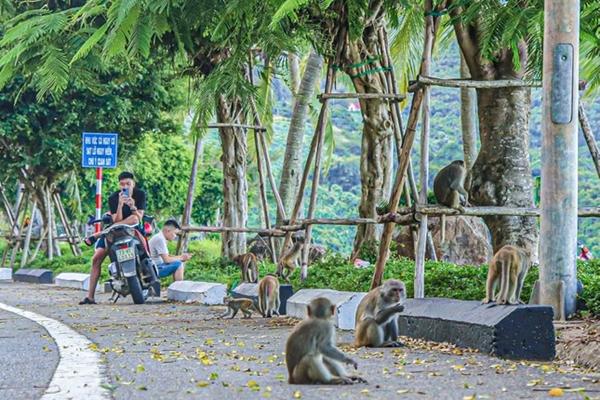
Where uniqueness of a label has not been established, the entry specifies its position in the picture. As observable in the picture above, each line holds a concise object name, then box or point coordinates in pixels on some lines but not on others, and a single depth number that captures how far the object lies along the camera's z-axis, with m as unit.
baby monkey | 14.82
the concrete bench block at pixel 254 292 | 15.46
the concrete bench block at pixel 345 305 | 12.88
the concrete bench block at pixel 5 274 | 32.19
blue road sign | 26.19
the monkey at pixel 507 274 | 10.57
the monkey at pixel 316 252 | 31.01
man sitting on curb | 20.47
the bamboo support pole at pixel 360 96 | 16.28
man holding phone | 18.56
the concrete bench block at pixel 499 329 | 9.45
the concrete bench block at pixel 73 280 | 25.27
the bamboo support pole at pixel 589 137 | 12.80
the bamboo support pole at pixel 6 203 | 41.53
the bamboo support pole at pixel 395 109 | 16.06
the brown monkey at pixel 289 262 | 19.20
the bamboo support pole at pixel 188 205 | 23.34
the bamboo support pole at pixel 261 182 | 21.81
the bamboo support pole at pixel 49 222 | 32.81
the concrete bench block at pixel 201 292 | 18.67
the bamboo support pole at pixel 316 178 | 16.50
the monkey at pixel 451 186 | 15.51
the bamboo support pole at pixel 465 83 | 12.52
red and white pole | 25.03
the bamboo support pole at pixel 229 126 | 22.17
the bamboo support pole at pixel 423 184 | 12.55
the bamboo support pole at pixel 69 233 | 33.66
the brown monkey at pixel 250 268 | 18.48
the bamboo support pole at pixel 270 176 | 20.75
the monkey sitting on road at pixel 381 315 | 10.42
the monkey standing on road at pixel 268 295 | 14.83
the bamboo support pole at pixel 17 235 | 35.72
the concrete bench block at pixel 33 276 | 29.43
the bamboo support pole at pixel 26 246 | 34.19
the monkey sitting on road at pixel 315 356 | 7.59
